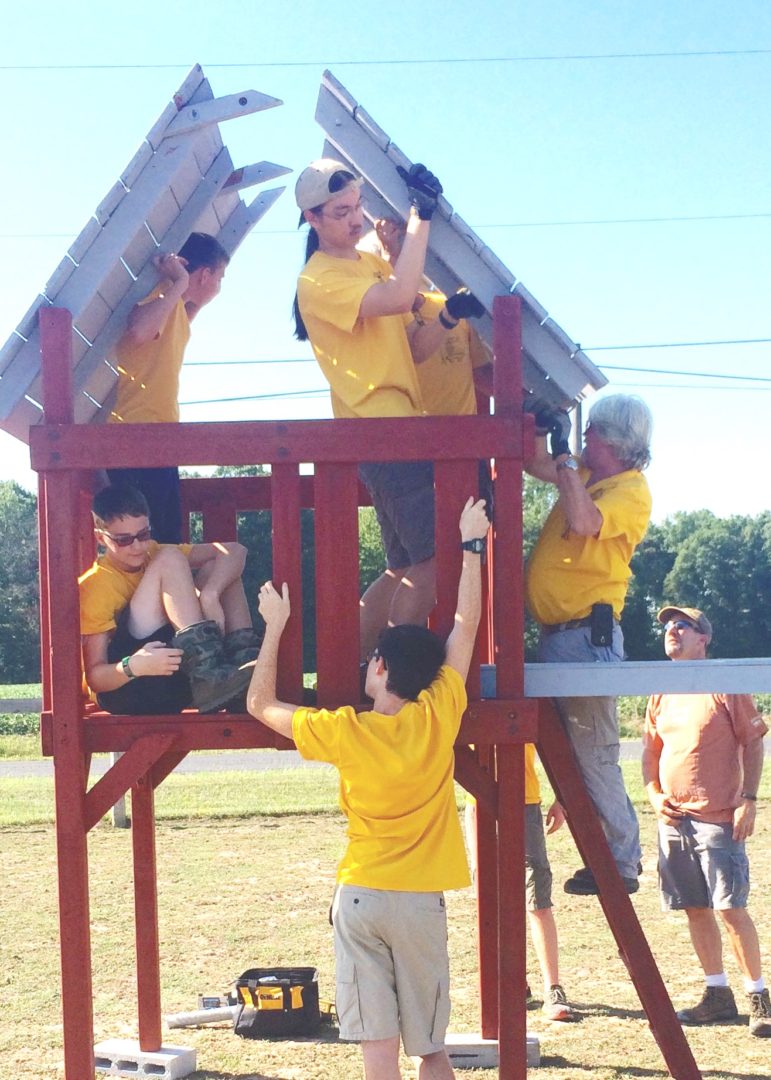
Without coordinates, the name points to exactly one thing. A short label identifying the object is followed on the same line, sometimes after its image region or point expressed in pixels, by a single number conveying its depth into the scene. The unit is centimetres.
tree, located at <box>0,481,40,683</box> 5731
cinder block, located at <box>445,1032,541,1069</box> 568
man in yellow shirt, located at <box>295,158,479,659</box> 447
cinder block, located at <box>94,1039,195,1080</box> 563
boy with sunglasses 446
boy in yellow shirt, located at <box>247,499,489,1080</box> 407
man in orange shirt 618
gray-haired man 484
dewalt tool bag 621
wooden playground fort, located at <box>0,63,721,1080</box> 441
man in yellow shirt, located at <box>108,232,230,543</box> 513
